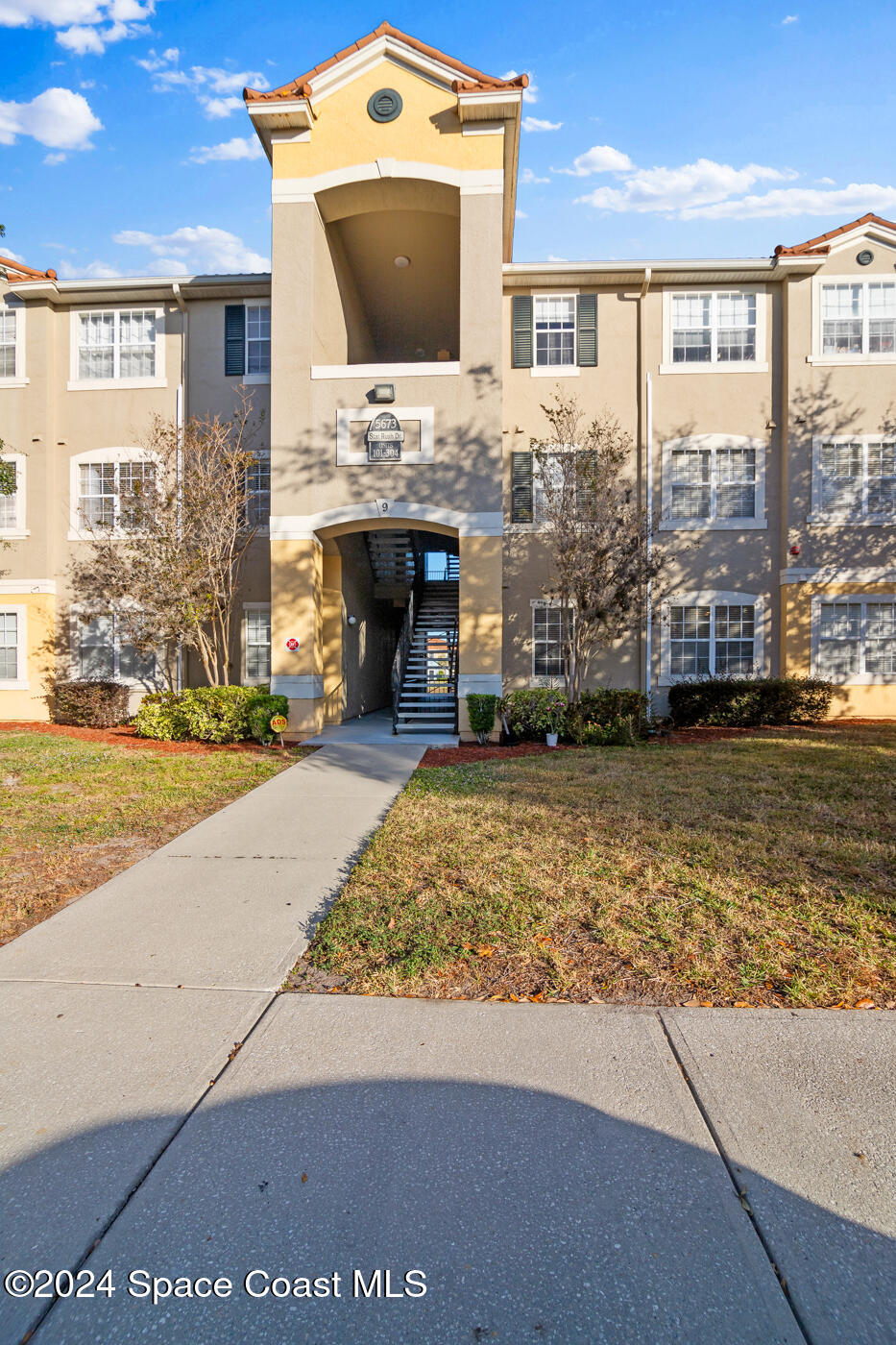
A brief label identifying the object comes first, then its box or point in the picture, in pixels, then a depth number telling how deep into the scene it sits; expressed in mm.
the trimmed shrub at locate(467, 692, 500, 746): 11328
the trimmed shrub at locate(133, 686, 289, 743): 11234
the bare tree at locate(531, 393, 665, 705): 11320
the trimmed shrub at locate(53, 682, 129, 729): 13984
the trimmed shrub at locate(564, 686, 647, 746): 11266
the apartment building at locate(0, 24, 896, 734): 11992
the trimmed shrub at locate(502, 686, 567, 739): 11422
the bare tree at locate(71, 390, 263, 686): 12102
